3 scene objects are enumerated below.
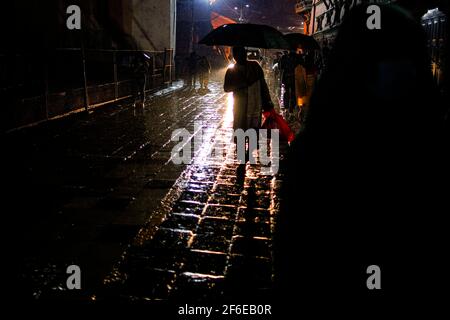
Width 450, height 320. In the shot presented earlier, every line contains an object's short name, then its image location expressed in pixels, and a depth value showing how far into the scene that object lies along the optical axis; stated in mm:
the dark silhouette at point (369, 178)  1778
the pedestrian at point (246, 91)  7062
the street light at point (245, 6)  62934
